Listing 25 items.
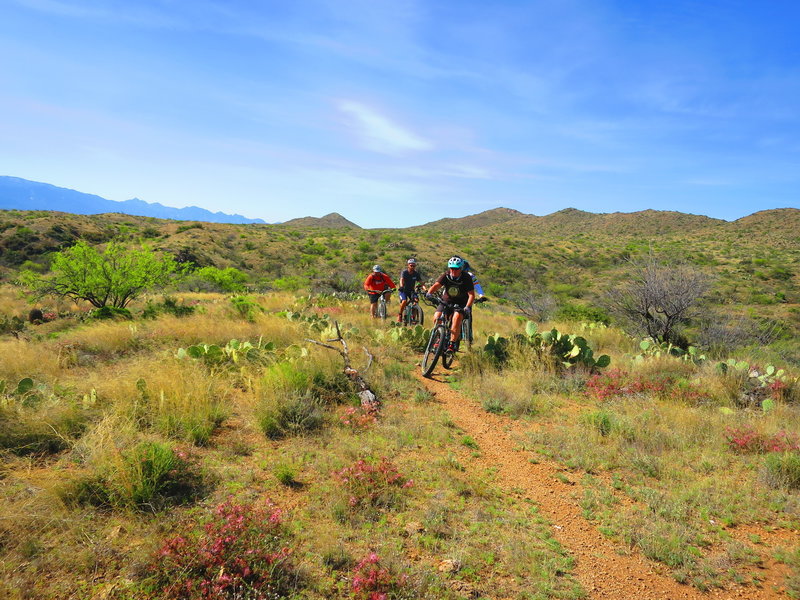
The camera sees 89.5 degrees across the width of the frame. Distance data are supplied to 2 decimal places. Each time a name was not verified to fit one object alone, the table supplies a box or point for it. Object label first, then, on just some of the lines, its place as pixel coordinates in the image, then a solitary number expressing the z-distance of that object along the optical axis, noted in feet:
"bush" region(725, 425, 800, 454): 15.05
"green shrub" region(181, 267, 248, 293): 76.84
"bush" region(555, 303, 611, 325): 51.13
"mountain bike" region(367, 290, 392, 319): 38.04
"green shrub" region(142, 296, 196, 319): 36.24
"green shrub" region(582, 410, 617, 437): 17.17
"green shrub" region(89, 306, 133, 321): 35.96
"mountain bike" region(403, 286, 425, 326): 35.96
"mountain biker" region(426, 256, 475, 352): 25.08
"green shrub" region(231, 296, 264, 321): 36.97
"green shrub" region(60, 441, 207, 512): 10.91
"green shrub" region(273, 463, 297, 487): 12.79
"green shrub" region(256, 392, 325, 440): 16.17
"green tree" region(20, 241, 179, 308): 39.63
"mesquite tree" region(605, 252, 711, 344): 40.22
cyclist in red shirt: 38.47
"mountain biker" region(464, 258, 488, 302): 25.61
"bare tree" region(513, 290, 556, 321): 55.57
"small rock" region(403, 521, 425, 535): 10.90
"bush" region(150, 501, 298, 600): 8.37
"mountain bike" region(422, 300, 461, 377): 24.71
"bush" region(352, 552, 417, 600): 8.63
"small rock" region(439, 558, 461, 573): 9.57
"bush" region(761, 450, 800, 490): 13.24
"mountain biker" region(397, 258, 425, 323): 35.99
